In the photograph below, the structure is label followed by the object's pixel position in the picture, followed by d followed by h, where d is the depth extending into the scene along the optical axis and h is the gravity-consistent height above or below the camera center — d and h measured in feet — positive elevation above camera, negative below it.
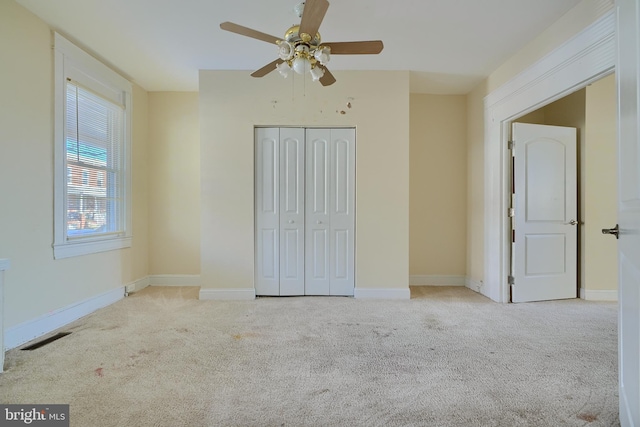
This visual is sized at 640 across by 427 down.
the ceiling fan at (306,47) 6.40 +3.81
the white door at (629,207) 3.88 +0.08
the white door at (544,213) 11.18 -0.04
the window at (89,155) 9.22 +1.99
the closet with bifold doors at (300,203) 11.84 +0.33
